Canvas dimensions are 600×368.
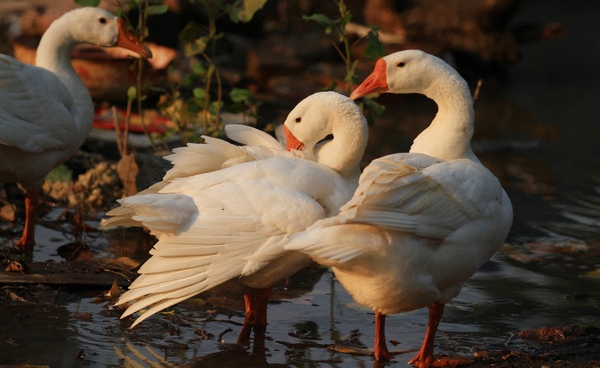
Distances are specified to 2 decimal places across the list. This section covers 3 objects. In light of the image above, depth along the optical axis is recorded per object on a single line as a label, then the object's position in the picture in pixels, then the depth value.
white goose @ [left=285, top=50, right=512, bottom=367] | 8.28
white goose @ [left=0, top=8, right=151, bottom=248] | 12.16
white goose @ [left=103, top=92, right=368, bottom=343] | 8.98
